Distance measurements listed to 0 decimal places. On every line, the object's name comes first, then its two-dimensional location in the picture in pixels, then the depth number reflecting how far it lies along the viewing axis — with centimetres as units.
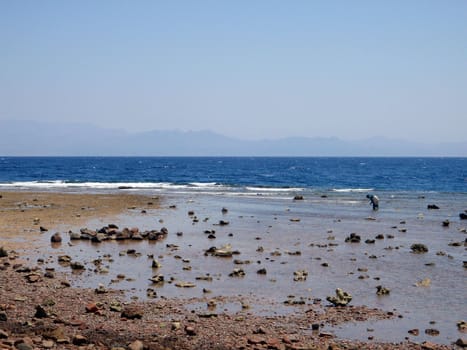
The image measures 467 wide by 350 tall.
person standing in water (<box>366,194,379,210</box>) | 4691
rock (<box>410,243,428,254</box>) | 2645
